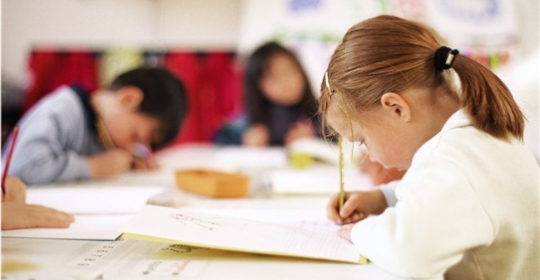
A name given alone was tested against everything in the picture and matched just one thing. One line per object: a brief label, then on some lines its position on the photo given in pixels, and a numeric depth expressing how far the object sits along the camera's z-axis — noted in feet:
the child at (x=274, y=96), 7.89
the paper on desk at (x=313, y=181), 3.92
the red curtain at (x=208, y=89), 9.19
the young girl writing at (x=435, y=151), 1.92
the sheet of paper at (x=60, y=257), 1.93
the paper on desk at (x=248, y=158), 5.48
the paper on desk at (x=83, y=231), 2.47
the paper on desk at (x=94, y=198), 3.14
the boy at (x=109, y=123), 4.53
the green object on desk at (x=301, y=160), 5.43
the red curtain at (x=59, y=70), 8.75
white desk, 1.93
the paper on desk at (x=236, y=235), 2.07
